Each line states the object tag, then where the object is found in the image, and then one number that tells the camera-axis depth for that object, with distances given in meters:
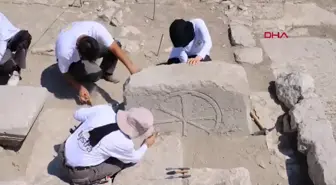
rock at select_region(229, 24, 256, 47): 8.25
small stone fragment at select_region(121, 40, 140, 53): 8.09
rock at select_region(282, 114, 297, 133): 6.76
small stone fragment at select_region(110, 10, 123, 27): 8.50
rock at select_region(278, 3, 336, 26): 8.65
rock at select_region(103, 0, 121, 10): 8.75
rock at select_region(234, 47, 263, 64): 7.99
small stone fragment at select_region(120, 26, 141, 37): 8.38
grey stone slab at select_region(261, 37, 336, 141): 7.61
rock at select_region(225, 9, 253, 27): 8.60
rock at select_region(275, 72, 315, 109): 7.06
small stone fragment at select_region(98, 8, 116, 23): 8.53
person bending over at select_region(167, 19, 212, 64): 6.82
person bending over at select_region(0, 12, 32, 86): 7.34
